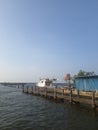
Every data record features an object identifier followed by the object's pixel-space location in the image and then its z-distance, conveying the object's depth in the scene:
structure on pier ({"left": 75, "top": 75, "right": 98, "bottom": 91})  17.41
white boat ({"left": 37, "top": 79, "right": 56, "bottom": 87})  34.05
